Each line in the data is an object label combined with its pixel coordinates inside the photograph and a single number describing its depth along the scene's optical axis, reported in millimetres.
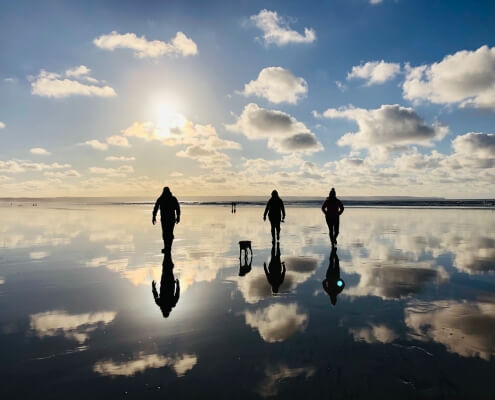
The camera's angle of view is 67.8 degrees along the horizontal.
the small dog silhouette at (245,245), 14265
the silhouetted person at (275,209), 17797
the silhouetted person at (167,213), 14852
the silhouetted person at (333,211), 17156
